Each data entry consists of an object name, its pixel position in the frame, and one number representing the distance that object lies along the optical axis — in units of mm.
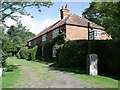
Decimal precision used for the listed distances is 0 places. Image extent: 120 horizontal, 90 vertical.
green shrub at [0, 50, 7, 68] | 8124
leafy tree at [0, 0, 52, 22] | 10096
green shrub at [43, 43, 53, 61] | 15725
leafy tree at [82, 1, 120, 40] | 8197
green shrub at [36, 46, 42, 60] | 17583
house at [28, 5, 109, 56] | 14945
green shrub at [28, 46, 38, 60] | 17680
